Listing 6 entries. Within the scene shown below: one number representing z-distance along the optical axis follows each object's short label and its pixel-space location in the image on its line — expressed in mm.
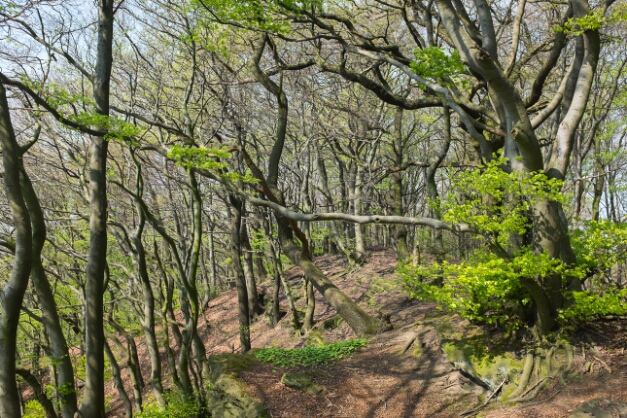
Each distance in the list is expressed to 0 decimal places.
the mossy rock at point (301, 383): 6988
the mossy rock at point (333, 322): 12055
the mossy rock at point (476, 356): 6406
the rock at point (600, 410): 4609
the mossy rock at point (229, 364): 7391
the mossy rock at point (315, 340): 10492
